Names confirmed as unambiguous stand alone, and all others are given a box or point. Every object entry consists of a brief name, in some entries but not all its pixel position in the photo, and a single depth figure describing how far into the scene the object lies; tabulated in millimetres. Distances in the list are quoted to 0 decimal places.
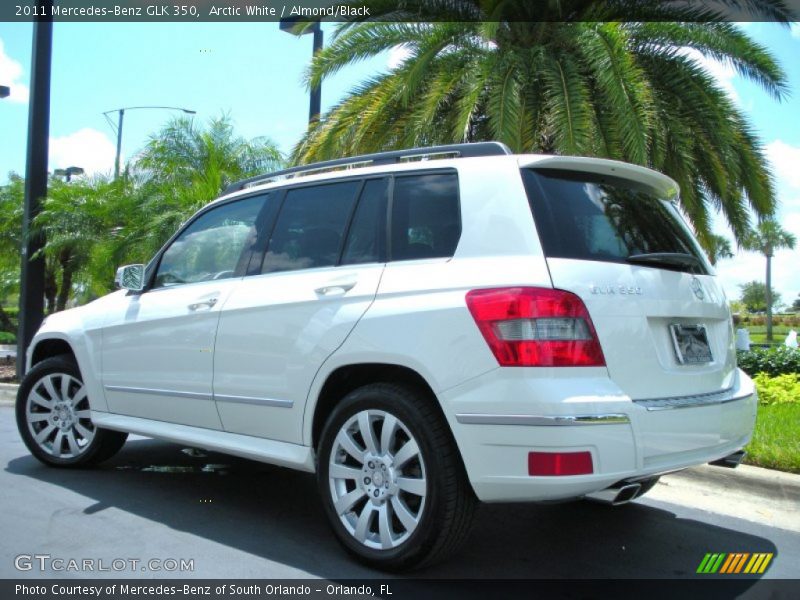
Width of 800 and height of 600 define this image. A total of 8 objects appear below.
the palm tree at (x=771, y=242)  63156
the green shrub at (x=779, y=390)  7867
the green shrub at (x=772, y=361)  10422
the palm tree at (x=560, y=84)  9609
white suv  3129
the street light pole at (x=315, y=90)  11461
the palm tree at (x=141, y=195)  12727
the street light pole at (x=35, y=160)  11094
